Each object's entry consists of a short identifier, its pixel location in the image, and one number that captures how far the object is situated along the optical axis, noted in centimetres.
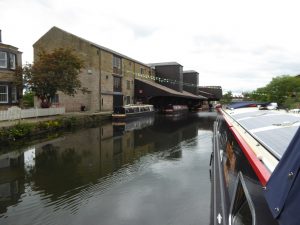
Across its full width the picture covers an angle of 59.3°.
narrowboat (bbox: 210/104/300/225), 162
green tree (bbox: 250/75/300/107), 4575
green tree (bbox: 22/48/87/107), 1917
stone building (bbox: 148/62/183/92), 4747
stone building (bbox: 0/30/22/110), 1883
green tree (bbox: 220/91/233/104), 8983
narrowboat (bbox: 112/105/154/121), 2533
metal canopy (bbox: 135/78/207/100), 3659
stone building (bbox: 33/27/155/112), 2800
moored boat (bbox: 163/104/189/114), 4100
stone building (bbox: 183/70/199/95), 5978
